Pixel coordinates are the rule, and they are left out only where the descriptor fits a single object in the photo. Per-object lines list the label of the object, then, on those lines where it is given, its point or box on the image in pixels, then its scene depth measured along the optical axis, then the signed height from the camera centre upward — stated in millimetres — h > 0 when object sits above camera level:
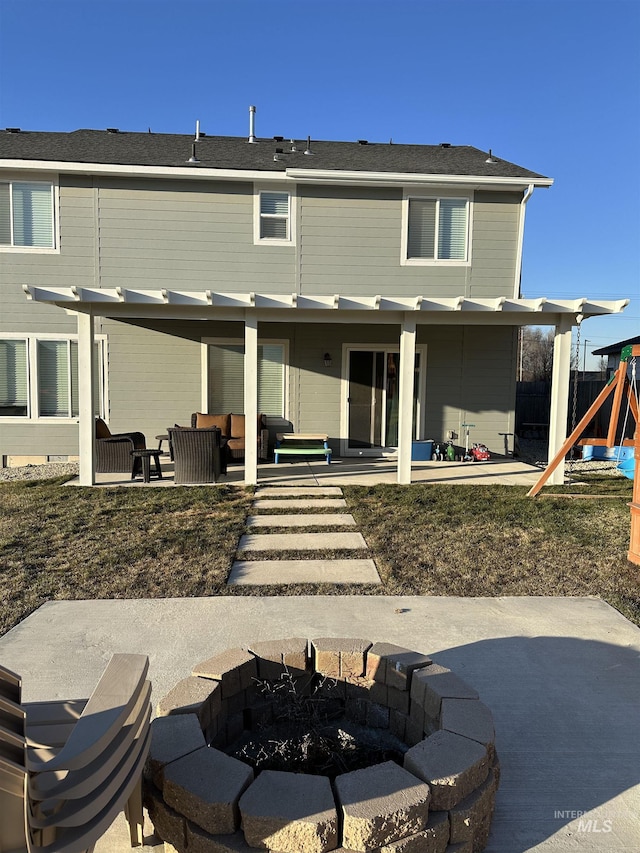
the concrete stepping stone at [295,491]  7609 -1337
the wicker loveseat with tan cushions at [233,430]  10016 -653
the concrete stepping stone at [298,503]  6965 -1374
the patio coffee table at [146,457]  8109 -959
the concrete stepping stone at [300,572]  4574 -1506
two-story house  9969 +2259
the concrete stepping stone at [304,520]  6199 -1418
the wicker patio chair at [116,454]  8797 -994
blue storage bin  10664 -1004
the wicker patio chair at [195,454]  8023 -886
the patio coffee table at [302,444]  9727 -919
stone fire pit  1677 -1254
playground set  4902 -365
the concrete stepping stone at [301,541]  5387 -1456
